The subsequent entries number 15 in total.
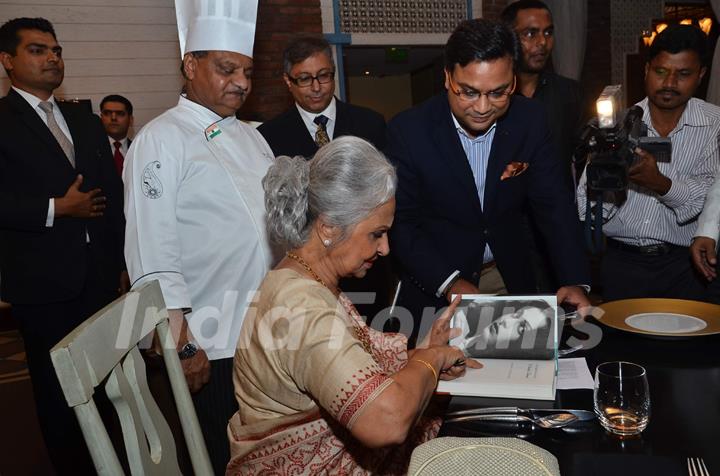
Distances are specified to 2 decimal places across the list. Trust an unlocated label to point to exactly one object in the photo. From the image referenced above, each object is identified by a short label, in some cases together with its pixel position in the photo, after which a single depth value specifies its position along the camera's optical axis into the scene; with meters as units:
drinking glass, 0.97
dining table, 0.88
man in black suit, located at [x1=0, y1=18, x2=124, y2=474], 2.34
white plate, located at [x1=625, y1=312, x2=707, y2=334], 1.36
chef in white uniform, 1.58
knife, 1.02
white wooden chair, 0.92
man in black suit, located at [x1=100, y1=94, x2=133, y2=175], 4.30
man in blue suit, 1.85
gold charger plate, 1.35
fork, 0.82
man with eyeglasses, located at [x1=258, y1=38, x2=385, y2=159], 2.59
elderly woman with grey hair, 1.01
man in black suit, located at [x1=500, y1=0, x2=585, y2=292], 2.52
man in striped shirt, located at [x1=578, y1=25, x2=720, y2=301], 2.02
